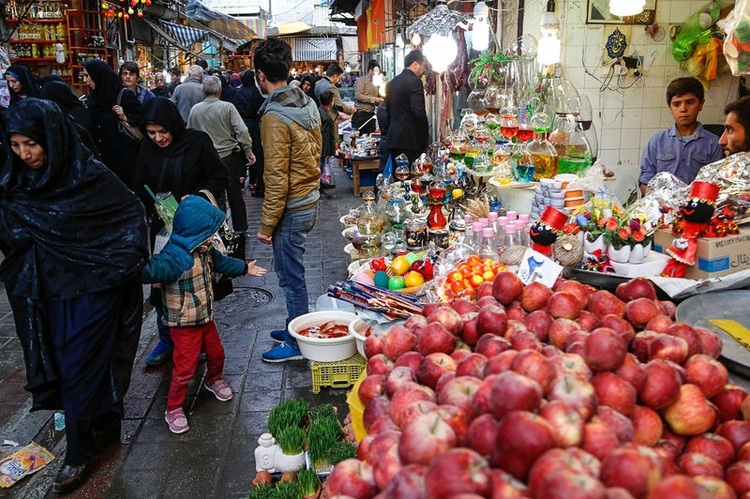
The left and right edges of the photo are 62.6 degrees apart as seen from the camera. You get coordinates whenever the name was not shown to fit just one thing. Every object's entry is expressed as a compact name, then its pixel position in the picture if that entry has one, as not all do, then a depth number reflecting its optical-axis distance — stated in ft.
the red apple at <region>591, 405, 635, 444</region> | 4.45
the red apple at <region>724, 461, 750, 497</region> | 4.47
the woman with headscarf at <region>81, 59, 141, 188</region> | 20.25
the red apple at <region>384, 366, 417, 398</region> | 5.81
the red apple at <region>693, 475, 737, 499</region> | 4.14
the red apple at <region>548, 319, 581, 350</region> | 6.15
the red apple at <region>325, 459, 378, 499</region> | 4.63
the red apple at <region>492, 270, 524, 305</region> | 7.44
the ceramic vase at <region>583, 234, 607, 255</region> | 9.70
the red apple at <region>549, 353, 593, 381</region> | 5.10
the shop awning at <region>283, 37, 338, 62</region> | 127.65
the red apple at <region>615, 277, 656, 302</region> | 7.59
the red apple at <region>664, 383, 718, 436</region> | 5.05
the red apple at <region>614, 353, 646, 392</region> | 5.11
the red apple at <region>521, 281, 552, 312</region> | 7.23
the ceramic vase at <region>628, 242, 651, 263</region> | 9.38
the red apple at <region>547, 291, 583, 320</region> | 6.70
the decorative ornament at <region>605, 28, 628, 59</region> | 19.17
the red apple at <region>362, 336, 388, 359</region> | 7.14
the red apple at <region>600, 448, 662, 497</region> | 3.67
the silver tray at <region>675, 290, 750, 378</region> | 6.74
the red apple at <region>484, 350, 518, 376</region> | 5.16
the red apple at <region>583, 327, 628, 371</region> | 5.19
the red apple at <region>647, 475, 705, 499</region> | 3.46
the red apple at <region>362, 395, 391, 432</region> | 5.67
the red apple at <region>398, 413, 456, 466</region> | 4.30
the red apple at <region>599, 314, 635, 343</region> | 6.18
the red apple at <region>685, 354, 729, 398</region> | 5.40
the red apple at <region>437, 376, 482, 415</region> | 4.89
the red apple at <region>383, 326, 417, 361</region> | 6.73
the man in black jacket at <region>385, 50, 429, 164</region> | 25.70
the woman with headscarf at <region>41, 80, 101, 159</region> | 18.43
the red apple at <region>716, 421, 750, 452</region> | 4.98
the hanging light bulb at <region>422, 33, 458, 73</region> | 22.11
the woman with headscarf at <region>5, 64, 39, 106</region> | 22.71
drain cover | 19.49
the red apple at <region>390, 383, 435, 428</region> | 5.21
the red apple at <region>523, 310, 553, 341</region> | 6.56
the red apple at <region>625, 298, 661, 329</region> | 6.75
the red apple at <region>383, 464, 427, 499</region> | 4.00
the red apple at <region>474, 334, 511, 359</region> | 5.90
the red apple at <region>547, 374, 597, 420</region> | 4.47
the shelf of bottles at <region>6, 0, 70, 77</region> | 44.14
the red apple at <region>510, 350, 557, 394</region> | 4.78
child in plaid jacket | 11.56
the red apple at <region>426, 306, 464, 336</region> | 6.80
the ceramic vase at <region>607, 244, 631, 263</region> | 9.40
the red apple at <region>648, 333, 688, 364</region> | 5.69
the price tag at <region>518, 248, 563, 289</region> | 7.90
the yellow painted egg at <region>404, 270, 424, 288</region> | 12.48
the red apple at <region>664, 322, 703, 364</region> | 5.90
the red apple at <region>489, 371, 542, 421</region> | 4.30
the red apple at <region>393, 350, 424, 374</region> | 6.20
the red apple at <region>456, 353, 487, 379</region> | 5.46
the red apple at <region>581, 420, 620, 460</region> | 4.09
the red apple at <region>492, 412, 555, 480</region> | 3.89
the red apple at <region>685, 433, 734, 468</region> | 4.83
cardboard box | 9.12
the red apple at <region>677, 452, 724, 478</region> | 4.62
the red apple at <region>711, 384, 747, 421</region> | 5.43
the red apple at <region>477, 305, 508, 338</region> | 6.51
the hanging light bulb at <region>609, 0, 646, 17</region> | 14.65
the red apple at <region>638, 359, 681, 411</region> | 5.05
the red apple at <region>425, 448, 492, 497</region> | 3.76
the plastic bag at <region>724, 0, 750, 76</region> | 9.39
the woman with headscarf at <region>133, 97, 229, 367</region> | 13.66
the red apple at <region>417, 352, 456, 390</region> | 5.86
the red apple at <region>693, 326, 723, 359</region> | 6.11
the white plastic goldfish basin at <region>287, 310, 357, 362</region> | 12.90
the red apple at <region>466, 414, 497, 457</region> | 4.21
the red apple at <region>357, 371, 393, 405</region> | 6.18
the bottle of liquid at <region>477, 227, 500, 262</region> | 10.61
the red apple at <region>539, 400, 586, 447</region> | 4.06
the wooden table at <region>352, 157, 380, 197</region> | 35.09
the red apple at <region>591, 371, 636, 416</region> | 4.88
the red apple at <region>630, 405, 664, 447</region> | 4.82
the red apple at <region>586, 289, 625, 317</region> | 7.00
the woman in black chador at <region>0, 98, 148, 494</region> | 9.64
